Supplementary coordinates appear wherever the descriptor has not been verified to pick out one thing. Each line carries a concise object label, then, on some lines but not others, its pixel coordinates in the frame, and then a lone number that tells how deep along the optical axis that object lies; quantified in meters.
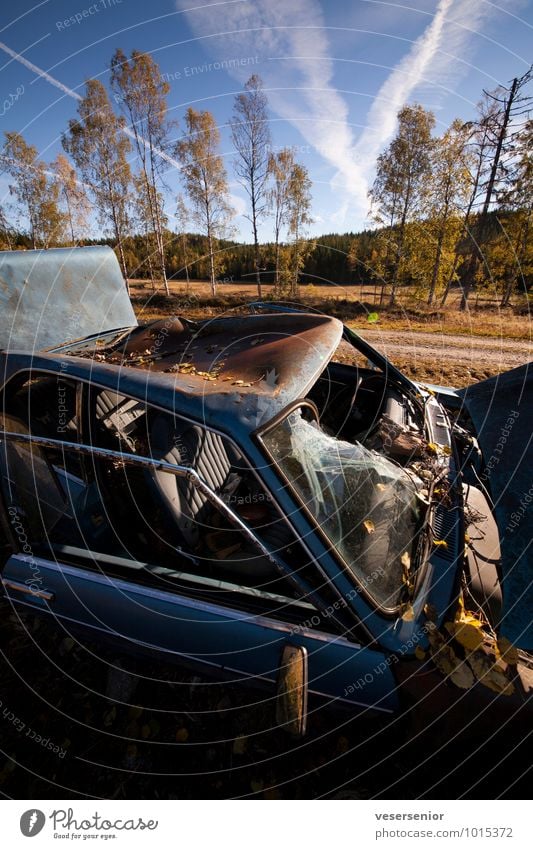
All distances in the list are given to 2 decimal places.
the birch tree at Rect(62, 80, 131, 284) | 19.95
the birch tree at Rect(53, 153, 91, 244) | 21.08
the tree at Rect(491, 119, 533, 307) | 16.00
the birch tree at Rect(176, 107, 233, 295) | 20.25
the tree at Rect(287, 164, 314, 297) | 20.12
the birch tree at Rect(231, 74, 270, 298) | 12.25
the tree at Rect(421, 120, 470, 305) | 17.27
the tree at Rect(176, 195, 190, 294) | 21.80
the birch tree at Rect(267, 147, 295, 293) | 19.42
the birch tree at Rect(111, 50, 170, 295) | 18.39
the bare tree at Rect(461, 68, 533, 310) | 13.62
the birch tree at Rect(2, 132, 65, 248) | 20.80
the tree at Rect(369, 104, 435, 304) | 18.34
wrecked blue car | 1.71
